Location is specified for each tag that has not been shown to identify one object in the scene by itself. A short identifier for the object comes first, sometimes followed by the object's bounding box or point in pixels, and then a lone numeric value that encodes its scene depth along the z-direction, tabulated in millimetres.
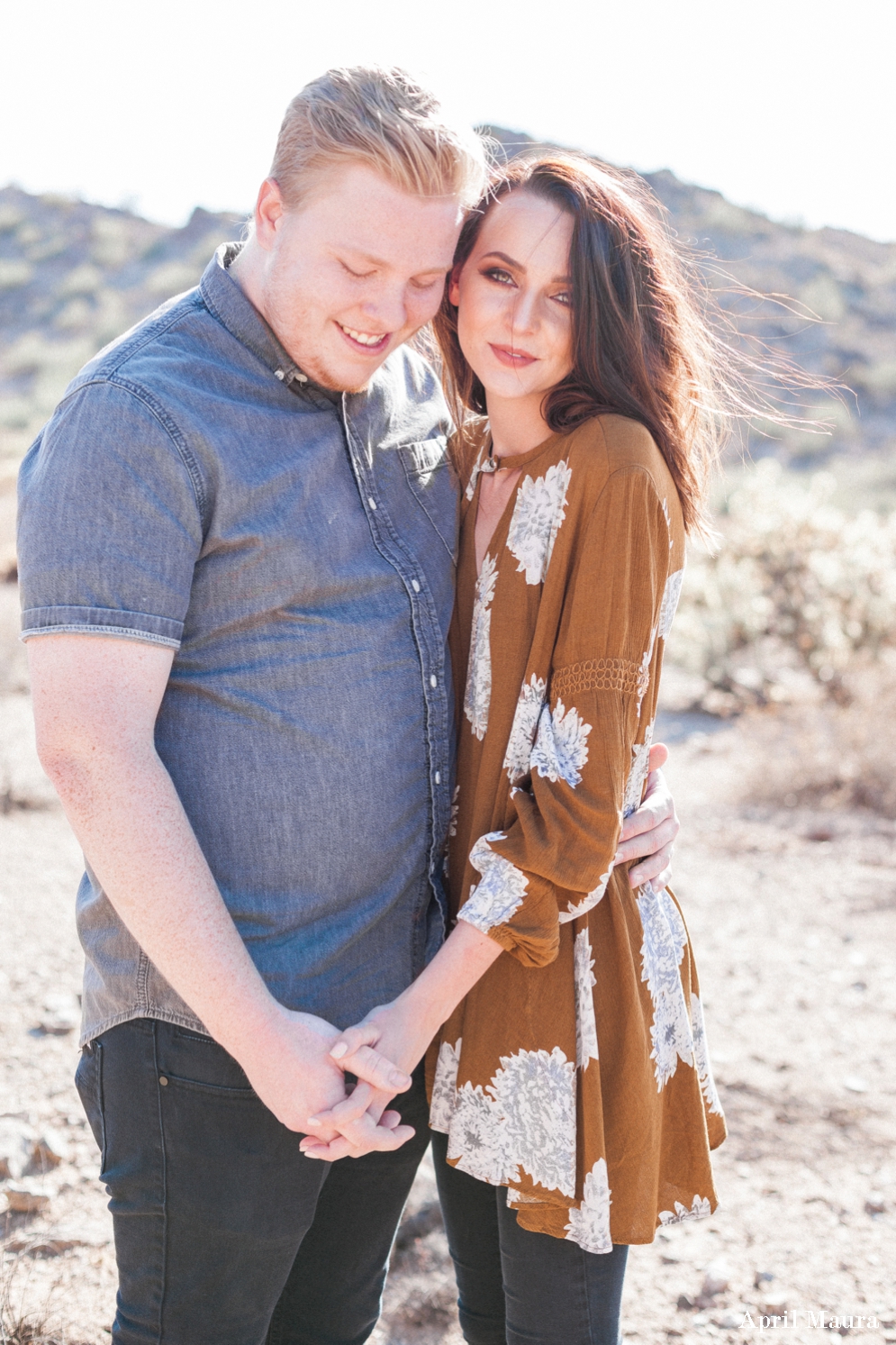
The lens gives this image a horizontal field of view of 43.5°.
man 1339
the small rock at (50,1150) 2839
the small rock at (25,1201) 2648
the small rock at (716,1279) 2639
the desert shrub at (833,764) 6109
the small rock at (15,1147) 2770
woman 1565
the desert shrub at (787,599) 7699
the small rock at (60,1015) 3480
